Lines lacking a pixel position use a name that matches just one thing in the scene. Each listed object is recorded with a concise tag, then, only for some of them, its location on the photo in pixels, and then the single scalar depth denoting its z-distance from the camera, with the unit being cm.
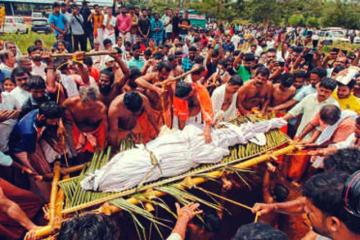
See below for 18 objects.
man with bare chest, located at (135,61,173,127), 457
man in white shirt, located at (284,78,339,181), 400
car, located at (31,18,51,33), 1969
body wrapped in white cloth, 282
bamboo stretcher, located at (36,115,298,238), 260
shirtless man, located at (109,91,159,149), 350
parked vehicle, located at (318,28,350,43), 2711
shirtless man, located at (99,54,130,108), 402
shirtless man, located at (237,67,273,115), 484
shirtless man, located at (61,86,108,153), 357
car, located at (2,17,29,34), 1827
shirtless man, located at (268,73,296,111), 498
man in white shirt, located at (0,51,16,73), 523
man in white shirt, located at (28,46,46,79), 564
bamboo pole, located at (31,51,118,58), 317
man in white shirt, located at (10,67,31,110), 375
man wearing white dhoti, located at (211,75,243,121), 456
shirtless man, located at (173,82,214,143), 414
